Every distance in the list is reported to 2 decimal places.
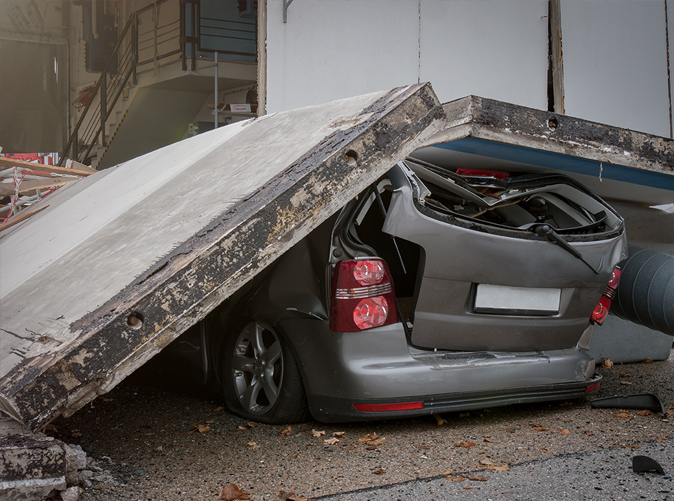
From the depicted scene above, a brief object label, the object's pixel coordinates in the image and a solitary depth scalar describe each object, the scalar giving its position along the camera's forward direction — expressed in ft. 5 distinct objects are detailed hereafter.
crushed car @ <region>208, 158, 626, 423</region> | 10.29
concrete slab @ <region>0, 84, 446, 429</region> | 7.92
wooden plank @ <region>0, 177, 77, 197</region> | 25.85
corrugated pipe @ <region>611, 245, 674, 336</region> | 13.61
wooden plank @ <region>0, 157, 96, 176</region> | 26.63
